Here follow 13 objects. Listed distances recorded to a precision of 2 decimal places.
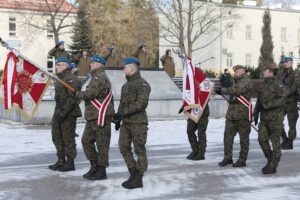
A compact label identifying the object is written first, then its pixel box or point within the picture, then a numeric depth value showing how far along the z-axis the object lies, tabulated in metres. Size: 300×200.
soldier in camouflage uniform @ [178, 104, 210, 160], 11.05
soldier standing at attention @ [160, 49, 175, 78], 26.47
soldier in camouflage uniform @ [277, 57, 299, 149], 11.93
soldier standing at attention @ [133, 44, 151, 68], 22.48
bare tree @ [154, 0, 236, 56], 48.16
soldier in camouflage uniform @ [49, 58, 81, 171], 9.33
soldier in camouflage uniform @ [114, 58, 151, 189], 8.14
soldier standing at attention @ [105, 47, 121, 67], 24.20
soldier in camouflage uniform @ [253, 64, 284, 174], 9.45
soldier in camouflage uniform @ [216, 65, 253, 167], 9.83
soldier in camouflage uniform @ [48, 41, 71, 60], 14.48
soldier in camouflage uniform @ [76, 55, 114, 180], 8.57
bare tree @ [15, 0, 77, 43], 44.02
